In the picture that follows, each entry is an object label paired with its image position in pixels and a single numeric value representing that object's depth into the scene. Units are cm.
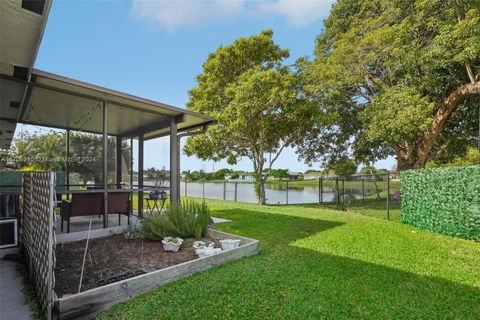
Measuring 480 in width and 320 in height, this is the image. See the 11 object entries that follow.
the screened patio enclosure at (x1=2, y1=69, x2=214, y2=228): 448
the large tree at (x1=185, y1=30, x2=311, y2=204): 1057
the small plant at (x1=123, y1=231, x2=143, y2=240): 456
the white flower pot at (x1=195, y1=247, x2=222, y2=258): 364
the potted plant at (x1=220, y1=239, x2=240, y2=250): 394
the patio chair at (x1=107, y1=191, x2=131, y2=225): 506
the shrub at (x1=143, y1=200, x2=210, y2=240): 452
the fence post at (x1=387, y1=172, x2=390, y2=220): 779
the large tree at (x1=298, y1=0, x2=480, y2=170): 934
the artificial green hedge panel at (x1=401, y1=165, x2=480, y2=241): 525
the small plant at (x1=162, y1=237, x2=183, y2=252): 390
